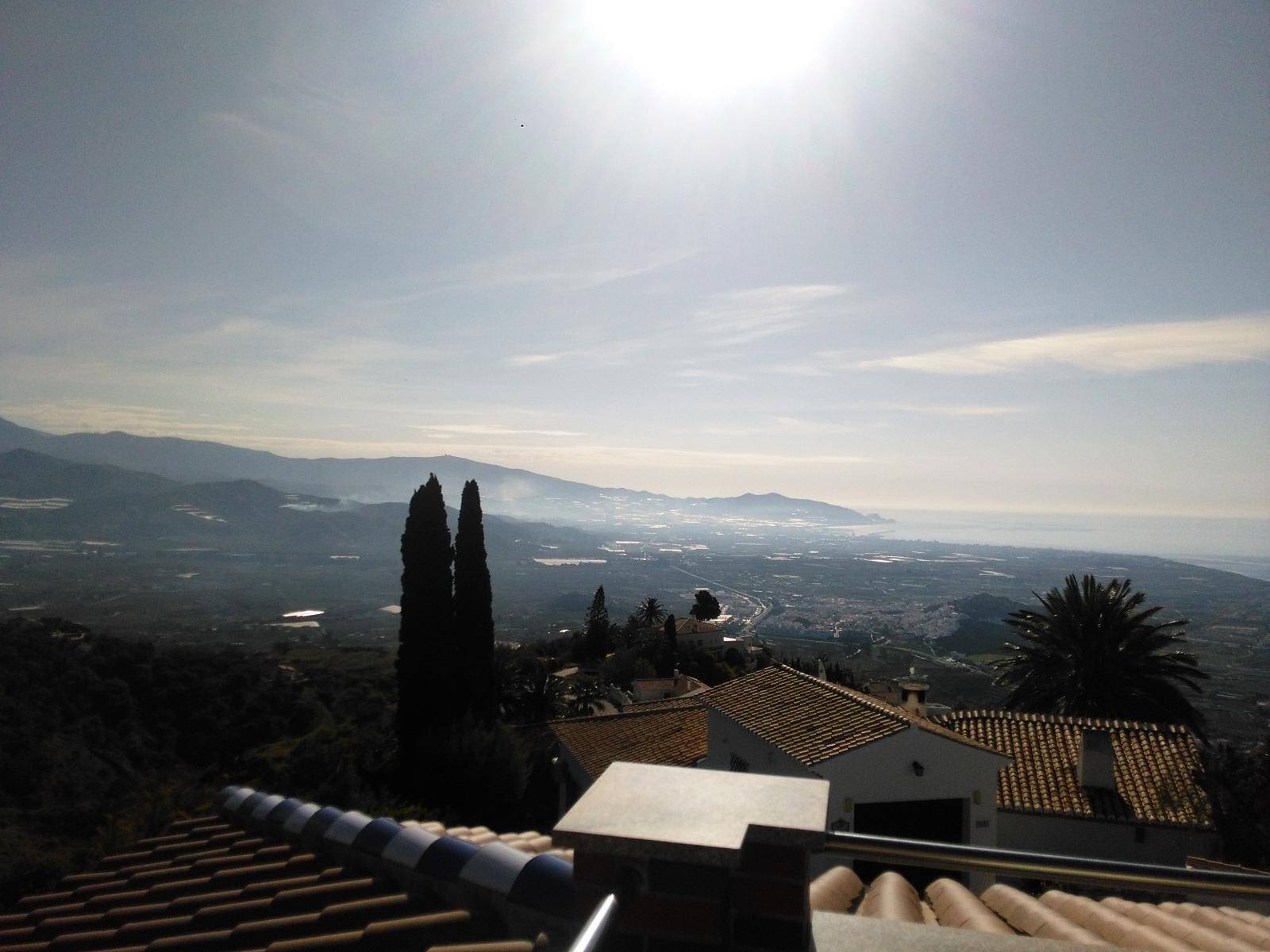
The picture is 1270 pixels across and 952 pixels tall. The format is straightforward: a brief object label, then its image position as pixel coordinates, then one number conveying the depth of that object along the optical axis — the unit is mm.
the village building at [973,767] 12938
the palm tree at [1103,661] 19109
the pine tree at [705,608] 65556
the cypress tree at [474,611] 25953
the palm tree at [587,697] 36000
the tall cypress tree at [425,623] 24641
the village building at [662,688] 38906
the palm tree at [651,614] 64812
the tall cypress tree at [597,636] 54250
